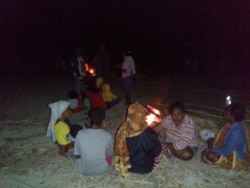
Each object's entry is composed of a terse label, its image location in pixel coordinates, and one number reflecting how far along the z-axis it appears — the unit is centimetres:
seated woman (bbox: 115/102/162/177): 301
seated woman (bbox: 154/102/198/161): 337
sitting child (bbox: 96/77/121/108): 569
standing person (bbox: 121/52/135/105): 576
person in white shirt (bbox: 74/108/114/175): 297
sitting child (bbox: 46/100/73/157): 347
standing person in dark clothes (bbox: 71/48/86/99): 566
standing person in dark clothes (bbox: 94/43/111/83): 624
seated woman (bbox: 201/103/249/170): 315
